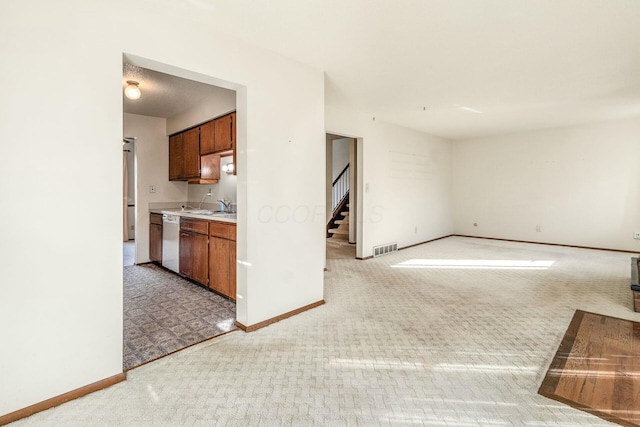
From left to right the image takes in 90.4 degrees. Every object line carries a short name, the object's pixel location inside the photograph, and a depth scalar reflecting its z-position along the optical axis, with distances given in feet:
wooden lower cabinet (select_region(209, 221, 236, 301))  10.27
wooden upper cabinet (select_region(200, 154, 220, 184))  14.43
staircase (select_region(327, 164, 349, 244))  23.73
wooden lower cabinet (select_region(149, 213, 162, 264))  15.20
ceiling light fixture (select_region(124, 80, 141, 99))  10.71
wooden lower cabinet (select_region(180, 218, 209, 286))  11.62
